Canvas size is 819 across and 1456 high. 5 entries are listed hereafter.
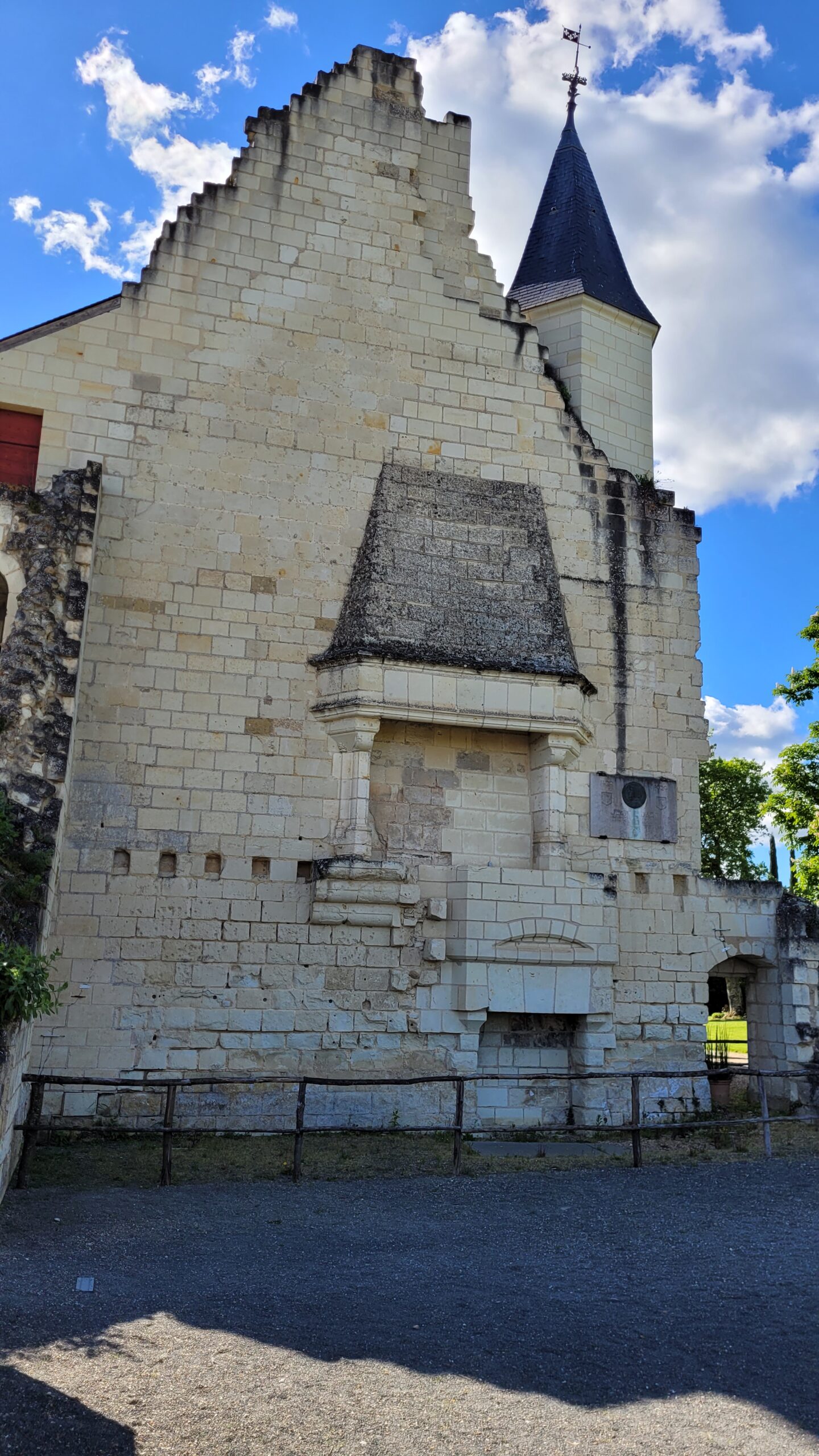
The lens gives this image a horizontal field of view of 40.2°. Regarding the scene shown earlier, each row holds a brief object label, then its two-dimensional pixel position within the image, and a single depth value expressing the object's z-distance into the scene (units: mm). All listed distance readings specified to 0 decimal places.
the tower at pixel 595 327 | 13438
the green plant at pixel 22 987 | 6250
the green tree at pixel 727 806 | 32875
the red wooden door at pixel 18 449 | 10742
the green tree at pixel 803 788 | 16672
